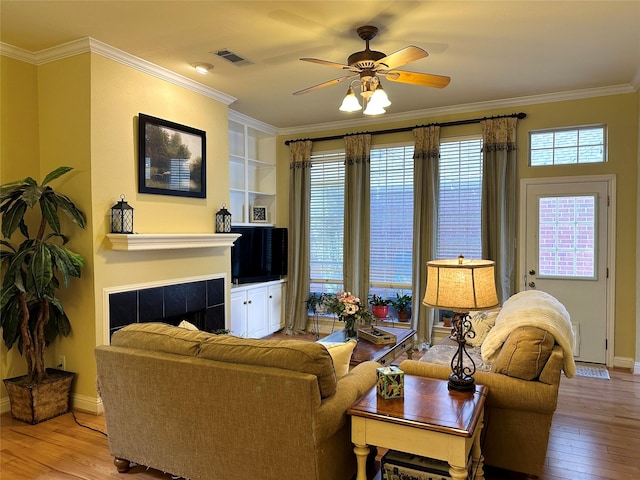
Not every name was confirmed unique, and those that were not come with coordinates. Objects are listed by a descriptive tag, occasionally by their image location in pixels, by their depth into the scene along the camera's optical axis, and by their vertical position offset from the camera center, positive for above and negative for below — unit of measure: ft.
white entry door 15.10 -0.72
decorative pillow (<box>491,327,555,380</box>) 7.70 -2.24
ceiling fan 9.59 +3.72
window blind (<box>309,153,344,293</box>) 19.71 +0.43
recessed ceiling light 12.52 +4.87
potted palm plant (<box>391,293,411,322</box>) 17.95 -3.23
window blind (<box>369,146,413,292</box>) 18.12 +0.49
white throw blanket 7.81 -1.85
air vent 11.71 +4.90
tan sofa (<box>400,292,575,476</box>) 7.64 -2.85
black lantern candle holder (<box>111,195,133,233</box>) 11.52 +0.30
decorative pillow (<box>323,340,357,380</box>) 7.63 -2.26
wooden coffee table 11.05 -3.28
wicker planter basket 10.64 -4.30
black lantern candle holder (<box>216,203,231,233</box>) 15.17 +0.36
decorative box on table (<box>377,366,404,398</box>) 7.10 -2.57
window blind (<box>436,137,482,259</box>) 16.85 +1.27
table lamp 7.16 -1.04
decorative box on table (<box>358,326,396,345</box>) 12.25 -3.09
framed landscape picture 12.50 +2.26
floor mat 14.19 -4.80
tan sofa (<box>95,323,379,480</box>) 6.52 -2.86
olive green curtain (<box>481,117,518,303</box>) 16.01 +0.85
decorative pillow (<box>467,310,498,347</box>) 12.12 -2.74
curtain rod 16.01 +4.29
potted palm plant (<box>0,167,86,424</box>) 10.26 -1.49
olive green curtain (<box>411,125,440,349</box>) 17.19 +0.62
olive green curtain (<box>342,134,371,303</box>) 18.66 +0.67
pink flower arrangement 12.48 -2.34
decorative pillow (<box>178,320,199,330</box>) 8.83 -2.00
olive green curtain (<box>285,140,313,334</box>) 19.95 -0.46
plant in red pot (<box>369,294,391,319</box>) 18.02 -3.23
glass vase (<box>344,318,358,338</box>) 12.70 -2.96
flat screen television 18.20 -1.12
